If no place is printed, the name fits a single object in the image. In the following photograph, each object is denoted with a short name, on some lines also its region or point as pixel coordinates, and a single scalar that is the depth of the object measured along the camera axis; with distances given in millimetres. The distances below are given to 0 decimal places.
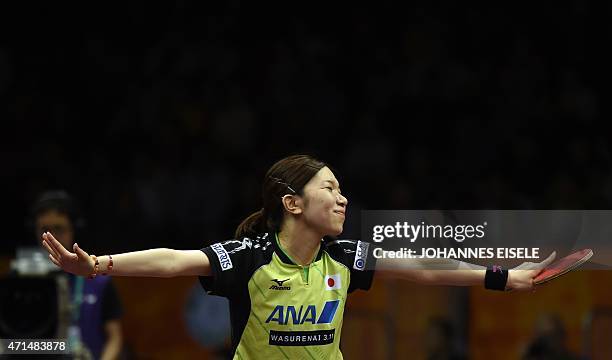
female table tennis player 10477
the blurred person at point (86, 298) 14484
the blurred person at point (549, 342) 16547
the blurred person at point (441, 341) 17266
